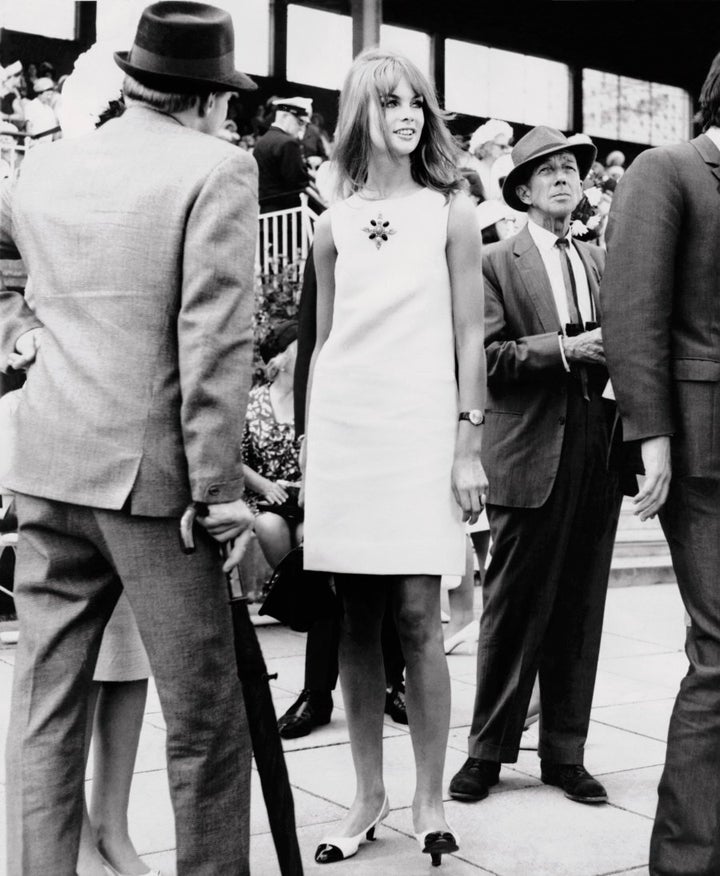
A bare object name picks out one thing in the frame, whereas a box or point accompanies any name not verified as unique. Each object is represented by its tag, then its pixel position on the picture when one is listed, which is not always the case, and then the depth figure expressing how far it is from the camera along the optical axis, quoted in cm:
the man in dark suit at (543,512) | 412
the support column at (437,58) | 1805
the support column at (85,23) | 1510
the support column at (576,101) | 2055
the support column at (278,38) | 1677
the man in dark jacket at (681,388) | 306
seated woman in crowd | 676
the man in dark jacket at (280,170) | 1123
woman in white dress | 348
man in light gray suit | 263
